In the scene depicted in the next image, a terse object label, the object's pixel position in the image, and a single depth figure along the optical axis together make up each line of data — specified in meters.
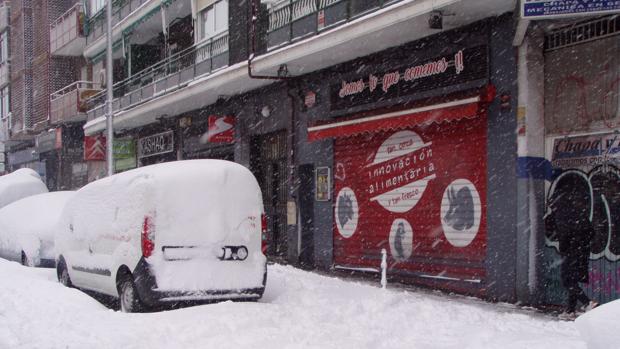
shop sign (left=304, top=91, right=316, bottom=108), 15.12
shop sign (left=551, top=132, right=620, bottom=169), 9.16
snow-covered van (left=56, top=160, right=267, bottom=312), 8.61
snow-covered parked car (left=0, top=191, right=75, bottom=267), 14.51
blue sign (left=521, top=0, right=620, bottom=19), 8.06
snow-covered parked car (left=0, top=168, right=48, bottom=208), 22.55
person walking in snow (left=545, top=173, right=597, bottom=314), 9.09
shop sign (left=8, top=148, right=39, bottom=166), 38.30
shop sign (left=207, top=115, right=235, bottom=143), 18.44
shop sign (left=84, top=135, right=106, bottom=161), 27.27
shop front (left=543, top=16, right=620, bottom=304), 9.14
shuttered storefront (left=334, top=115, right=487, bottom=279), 11.21
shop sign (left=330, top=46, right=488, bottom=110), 11.00
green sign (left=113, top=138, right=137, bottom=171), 26.08
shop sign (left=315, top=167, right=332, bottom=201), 14.85
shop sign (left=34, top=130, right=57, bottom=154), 33.28
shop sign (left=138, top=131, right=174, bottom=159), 22.73
